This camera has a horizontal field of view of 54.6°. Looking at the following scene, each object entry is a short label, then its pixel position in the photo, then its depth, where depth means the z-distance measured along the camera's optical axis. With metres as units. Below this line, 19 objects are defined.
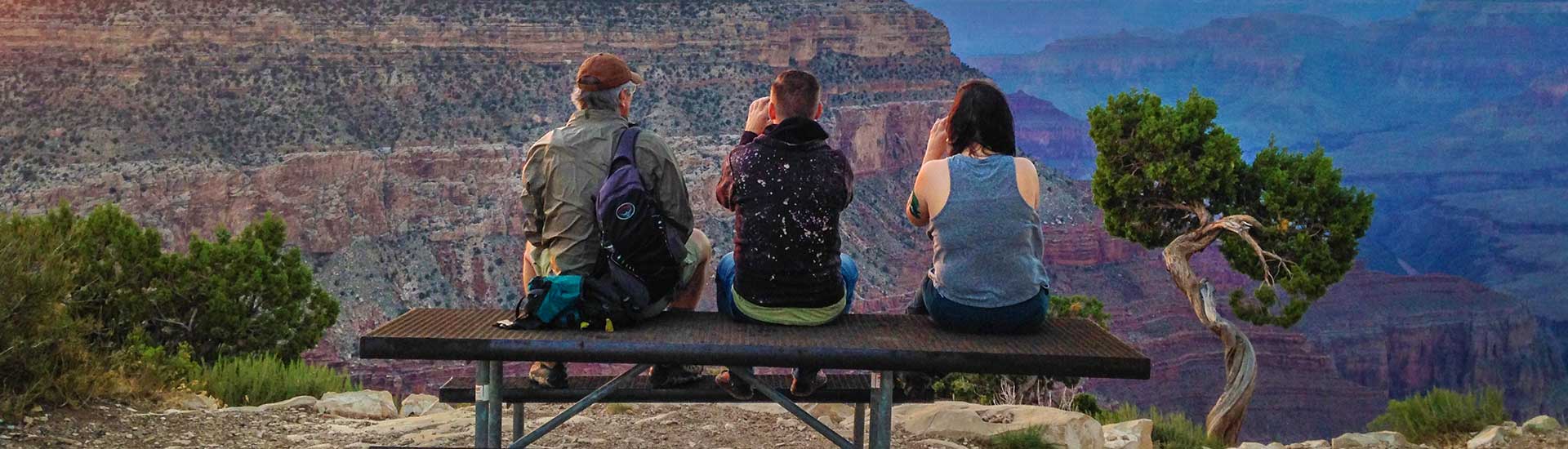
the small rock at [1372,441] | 8.82
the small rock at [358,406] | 8.55
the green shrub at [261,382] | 9.30
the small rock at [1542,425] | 9.02
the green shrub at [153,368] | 8.40
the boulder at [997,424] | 8.03
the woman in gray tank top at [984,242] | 5.76
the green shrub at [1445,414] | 9.75
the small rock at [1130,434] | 8.55
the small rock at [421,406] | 9.17
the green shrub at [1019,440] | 7.77
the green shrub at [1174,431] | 9.62
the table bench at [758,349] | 5.27
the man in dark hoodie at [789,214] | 5.80
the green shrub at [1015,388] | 14.91
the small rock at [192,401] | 8.38
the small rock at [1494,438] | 8.83
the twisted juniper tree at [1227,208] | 13.34
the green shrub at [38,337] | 7.45
